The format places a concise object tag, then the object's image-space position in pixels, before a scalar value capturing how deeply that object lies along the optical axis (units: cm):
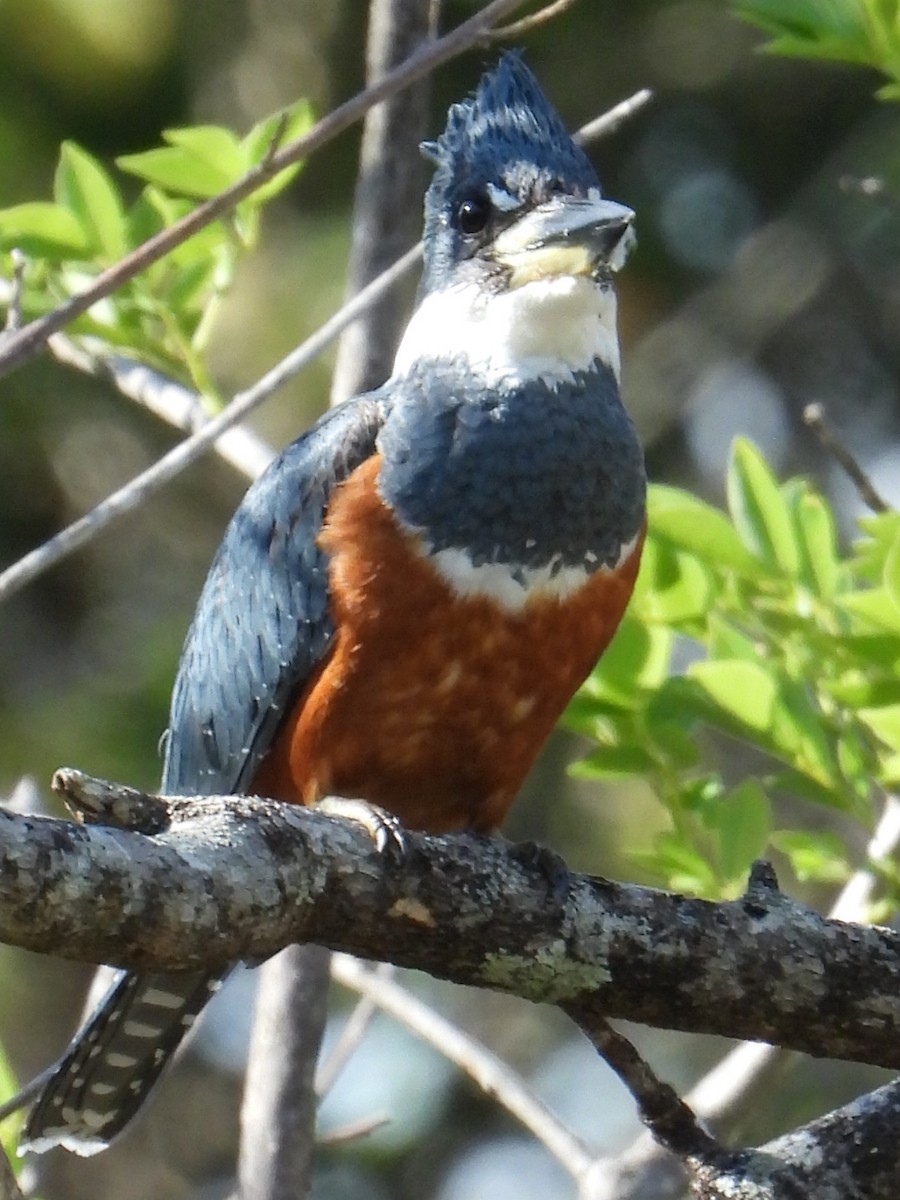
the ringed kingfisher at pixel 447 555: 800
